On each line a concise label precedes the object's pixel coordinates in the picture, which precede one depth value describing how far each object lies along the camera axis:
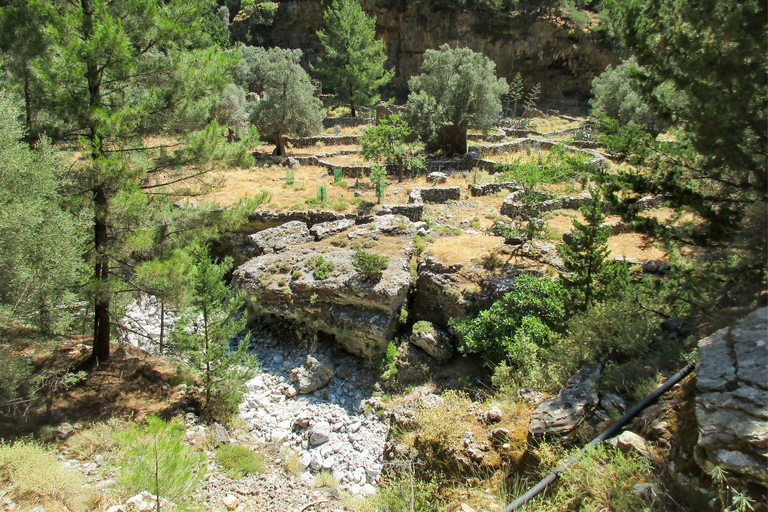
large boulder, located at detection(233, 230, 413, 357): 10.37
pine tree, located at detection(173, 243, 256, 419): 7.78
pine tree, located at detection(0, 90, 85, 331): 6.39
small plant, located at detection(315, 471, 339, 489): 7.20
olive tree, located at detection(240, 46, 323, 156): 23.56
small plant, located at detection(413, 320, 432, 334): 10.13
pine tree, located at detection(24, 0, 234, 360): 7.07
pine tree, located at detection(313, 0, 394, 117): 34.22
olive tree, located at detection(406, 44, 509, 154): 23.45
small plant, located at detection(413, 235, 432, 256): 12.44
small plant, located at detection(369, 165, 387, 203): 16.60
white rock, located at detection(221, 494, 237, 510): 6.02
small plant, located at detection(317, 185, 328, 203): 16.45
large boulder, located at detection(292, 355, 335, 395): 9.80
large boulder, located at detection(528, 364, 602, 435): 4.93
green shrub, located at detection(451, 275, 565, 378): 8.05
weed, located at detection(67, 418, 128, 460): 6.74
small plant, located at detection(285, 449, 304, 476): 7.41
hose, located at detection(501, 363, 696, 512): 4.20
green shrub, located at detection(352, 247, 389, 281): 10.34
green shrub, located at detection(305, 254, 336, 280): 11.05
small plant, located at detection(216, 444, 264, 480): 6.84
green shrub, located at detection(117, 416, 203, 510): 4.23
